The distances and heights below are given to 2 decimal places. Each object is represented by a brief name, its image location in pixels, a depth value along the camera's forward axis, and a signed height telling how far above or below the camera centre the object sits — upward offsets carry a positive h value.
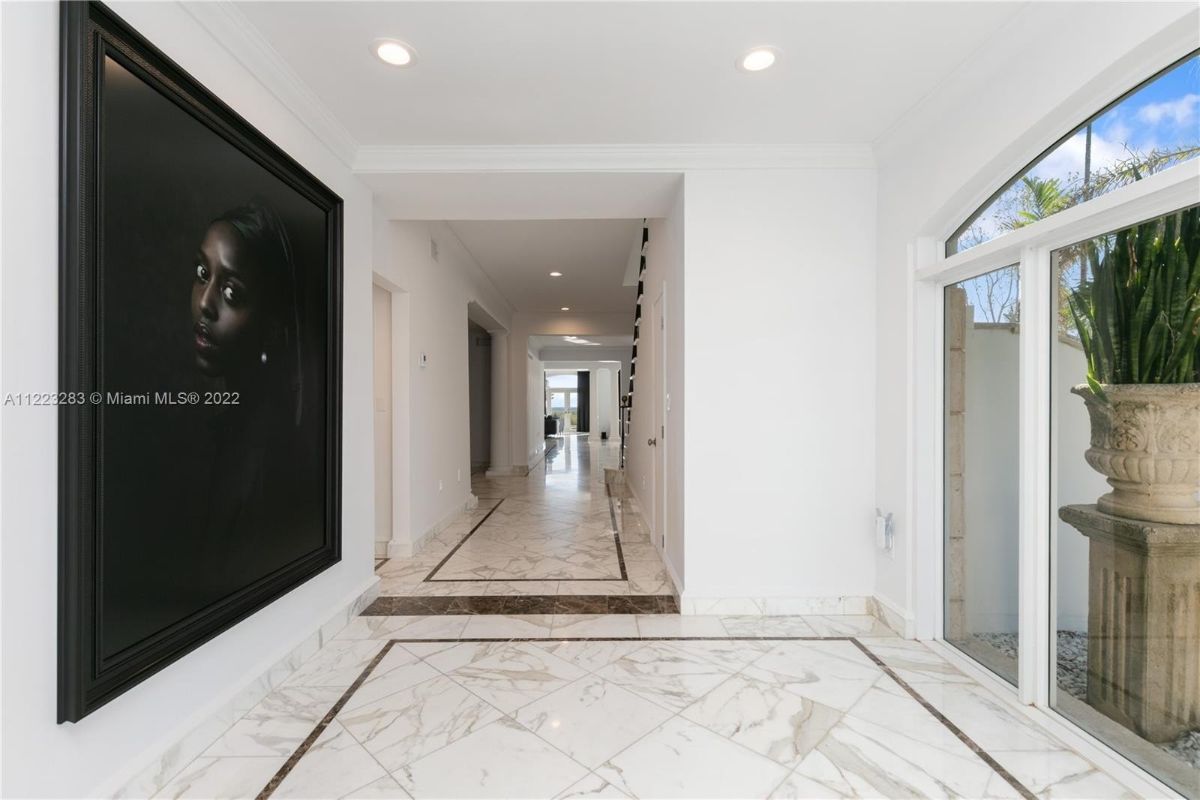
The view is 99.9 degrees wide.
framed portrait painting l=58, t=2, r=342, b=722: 1.38 +0.11
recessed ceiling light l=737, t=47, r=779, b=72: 2.13 +1.48
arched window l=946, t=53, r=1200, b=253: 1.60 +0.91
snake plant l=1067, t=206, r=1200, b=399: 1.59 +0.33
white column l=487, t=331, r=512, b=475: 8.74 -0.11
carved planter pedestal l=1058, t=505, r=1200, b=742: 1.60 -0.75
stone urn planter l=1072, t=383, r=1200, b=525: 1.59 -0.16
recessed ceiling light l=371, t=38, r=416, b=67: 2.09 +1.47
